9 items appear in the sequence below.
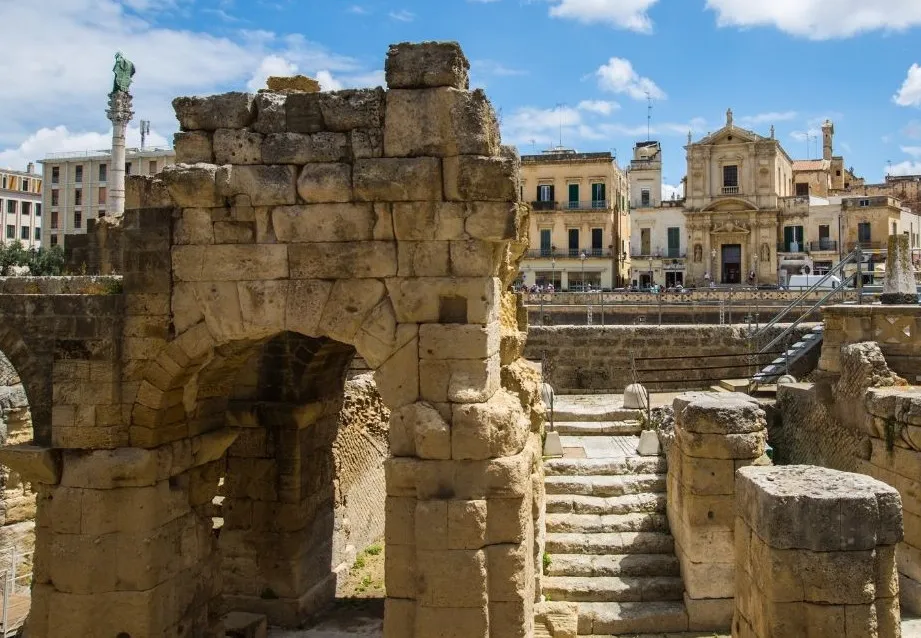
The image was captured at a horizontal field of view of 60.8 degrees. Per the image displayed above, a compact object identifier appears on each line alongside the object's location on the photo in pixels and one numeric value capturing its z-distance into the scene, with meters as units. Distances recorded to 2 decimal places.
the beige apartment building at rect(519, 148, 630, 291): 48.16
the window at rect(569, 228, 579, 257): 49.03
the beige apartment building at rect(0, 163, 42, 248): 65.75
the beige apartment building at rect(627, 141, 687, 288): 51.03
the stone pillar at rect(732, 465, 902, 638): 4.98
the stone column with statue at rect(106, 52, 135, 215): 37.78
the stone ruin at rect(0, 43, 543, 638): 5.79
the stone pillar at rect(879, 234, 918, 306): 14.78
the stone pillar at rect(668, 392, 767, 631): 8.81
